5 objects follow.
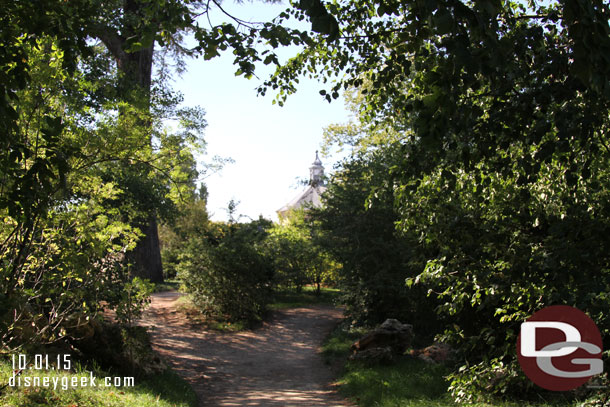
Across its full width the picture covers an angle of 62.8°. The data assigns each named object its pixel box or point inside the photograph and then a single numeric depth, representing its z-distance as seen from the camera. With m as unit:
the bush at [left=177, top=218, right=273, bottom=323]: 15.06
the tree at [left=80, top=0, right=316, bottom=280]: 3.75
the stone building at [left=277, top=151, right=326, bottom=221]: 53.02
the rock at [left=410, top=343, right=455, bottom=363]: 9.22
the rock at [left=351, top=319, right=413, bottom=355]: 9.91
